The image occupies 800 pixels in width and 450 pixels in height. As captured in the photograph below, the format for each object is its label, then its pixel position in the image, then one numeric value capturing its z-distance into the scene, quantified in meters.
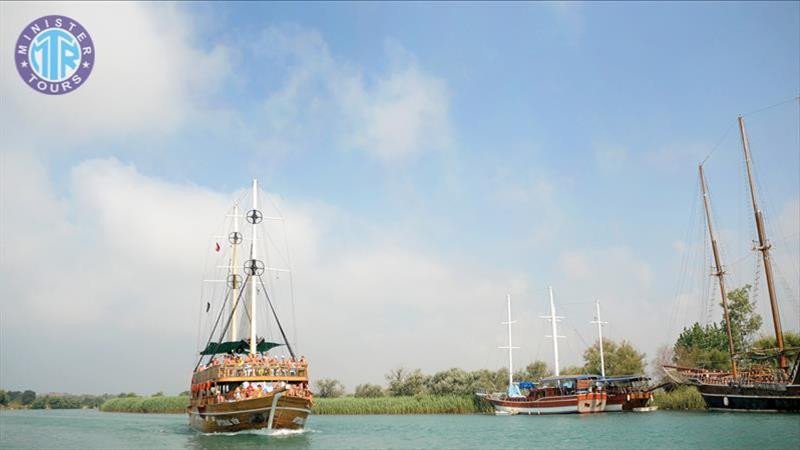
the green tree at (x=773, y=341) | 62.75
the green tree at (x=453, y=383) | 79.56
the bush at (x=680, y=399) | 59.43
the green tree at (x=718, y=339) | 72.38
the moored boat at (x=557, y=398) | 63.75
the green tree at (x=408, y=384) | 83.62
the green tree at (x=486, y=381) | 78.32
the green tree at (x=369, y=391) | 89.76
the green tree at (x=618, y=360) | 78.75
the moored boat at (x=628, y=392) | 63.56
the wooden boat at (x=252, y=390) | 35.81
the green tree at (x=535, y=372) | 90.19
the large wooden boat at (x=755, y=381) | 46.69
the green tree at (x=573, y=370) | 81.75
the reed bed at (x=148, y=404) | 77.29
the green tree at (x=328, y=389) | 91.12
